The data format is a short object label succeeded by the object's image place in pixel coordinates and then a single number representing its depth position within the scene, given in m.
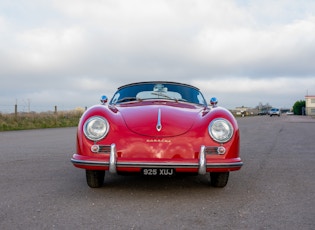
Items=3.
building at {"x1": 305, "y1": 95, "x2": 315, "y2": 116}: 100.12
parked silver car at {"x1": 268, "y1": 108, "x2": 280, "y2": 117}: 63.91
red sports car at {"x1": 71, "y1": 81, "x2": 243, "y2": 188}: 3.79
